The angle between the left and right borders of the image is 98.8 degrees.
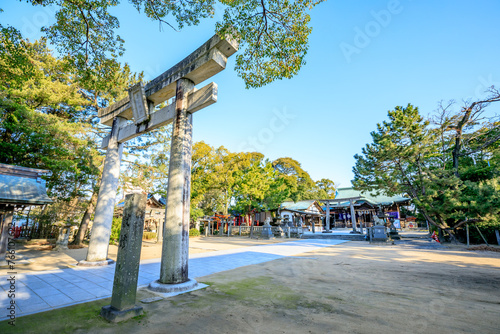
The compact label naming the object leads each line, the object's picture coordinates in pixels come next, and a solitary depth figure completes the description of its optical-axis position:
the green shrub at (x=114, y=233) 14.02
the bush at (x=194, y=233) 20.81
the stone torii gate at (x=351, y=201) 22.17
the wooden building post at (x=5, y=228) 7.32
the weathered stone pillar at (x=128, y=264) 3.11
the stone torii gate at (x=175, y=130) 4.54
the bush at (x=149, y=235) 18.57
